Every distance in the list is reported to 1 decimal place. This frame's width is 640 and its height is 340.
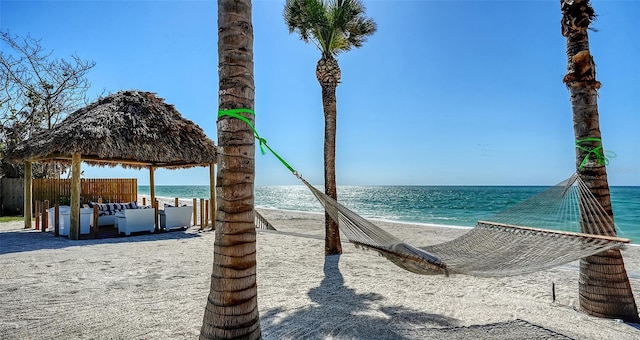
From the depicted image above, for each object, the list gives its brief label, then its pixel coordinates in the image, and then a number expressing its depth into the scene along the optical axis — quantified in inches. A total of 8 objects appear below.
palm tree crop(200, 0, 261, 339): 70.1
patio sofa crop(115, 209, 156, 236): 278.1
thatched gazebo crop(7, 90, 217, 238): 258.1
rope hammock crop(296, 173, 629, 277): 101.0
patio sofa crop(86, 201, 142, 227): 308.5
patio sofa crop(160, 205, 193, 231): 303.3
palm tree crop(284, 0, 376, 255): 208.5
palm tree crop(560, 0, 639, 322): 115.9
